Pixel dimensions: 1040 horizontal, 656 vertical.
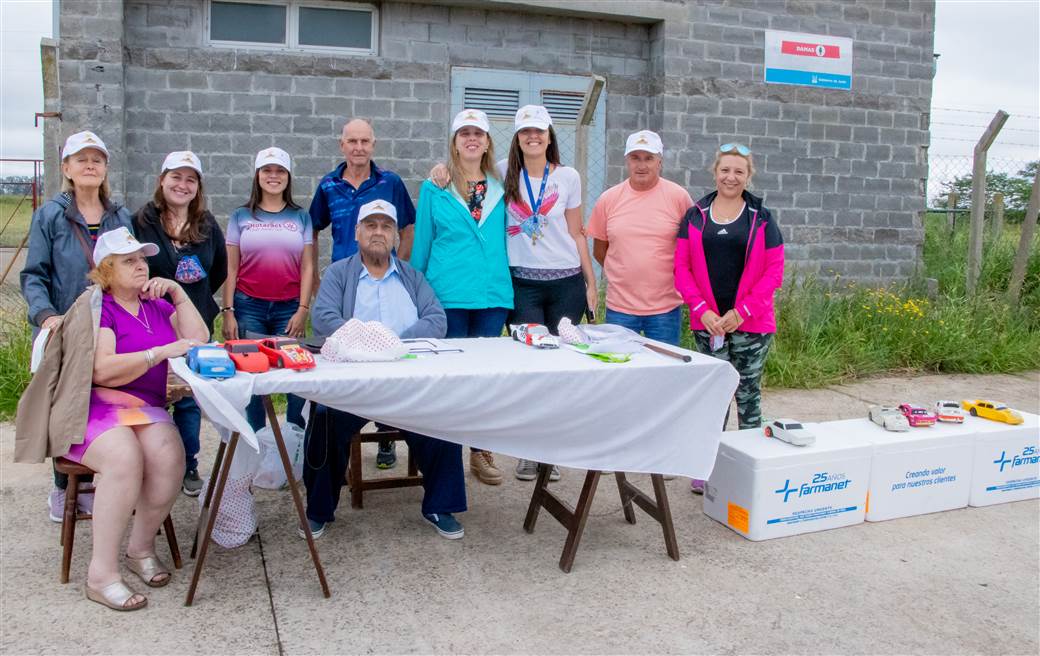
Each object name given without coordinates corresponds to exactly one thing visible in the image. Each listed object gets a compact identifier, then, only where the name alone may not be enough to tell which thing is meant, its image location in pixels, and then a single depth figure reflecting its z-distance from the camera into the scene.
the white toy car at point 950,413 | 4.57
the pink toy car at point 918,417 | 4.47
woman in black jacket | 4.23
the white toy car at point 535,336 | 4.09
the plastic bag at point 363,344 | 3.59
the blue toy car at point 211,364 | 3.22
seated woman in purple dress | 3.28
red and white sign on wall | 8.77
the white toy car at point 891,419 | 4.41
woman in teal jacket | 4.46
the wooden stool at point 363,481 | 4.27
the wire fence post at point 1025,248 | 8.39
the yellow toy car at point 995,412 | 4.62
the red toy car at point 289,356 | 3.34
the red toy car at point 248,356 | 3.32
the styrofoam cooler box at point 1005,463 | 4.50
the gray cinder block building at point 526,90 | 7.20
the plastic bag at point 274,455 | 3.82
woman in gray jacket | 3.89
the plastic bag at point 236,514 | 3.73
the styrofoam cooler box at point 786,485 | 4.01
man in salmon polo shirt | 4.58
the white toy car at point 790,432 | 4.15
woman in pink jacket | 4.38
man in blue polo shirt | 4.66
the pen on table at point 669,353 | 3.83
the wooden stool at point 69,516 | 3.38
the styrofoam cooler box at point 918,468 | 4.27
